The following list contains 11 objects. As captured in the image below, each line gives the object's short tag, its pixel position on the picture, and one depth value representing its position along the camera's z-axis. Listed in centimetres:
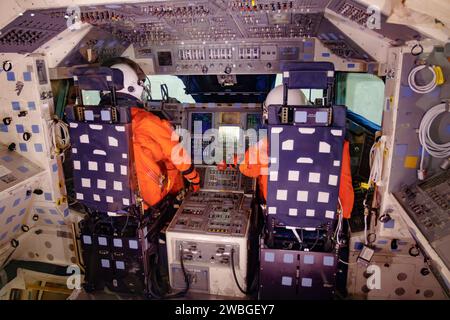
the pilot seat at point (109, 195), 291
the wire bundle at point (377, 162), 294
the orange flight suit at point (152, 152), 303
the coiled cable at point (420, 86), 254
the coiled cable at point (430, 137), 261
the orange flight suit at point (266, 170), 282
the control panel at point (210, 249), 306
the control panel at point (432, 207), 216
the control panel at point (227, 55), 375
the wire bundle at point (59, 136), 339
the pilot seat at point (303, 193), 255
